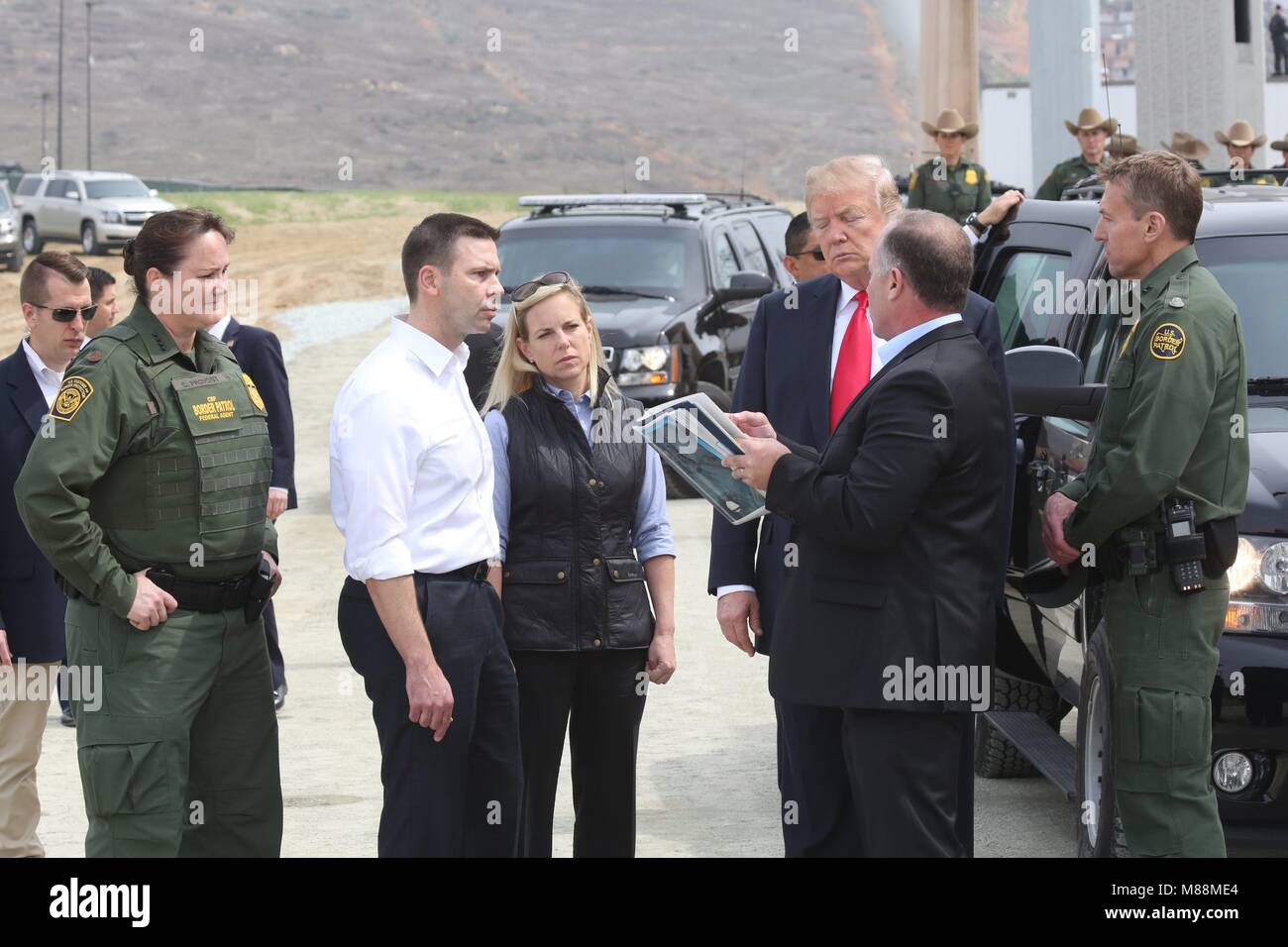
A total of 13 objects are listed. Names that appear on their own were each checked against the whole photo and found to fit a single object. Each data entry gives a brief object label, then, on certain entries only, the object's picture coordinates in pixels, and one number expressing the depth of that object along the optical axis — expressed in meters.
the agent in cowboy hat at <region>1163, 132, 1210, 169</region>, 14.69
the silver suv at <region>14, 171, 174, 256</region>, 40.50
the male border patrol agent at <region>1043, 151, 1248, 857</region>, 4.56
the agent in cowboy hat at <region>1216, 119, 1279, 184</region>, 16.75
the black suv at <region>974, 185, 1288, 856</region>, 4.96
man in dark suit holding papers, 4.11
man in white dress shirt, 4.38
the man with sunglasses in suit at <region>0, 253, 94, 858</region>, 5.91
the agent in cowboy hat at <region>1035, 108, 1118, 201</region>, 14.04
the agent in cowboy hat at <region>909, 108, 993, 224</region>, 14.32
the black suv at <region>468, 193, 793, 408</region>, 13.93
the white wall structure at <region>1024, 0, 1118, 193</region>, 31.19
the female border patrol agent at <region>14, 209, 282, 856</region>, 4.44
